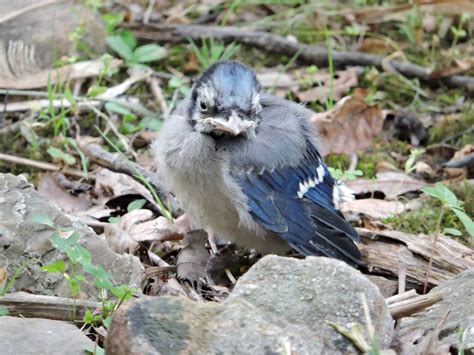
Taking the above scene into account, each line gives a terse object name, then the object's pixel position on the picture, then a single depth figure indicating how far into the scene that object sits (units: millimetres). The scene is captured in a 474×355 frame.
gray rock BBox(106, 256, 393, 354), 4520
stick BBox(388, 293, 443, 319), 5238
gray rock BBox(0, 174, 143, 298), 5699
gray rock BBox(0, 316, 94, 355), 4816
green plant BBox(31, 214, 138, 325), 5227
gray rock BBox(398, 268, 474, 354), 4937
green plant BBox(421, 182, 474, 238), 5727
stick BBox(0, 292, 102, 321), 5410
